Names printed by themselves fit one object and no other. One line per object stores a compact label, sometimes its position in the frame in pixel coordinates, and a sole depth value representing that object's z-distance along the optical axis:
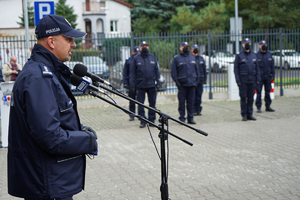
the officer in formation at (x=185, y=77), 10.09
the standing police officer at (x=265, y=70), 11.47
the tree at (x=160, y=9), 38.90
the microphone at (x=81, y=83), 2.75
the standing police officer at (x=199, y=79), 11.55
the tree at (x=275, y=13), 33.12
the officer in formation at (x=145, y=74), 9.95
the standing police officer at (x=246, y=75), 10.12
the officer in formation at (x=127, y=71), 11.37
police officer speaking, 2.31
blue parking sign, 8.37
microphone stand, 2.84
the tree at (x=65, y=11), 37.19
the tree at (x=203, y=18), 34.56
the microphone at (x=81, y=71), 2.77
